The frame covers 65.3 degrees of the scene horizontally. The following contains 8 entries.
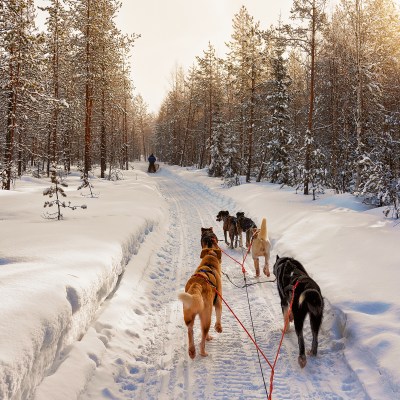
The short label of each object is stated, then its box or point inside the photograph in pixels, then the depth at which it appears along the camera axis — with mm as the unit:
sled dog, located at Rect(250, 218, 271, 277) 6711
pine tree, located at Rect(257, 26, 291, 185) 23156
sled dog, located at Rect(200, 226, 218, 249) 7086
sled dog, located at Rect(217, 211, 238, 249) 9055
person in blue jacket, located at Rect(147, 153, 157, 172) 41312
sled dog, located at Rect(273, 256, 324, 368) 3771
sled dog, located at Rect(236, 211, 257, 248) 8664
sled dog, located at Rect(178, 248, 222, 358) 3690
